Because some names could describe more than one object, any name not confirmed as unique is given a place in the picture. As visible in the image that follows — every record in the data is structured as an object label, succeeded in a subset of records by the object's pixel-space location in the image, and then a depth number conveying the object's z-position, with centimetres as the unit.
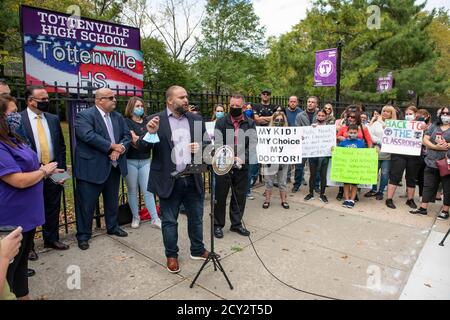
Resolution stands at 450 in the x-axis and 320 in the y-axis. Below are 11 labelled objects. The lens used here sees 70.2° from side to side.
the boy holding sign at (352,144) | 635
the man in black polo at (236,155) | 472
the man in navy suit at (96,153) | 411
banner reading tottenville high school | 469
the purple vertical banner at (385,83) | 1699
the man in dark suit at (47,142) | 384
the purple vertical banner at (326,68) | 1055
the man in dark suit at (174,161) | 349
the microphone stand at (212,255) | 332
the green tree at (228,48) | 2931
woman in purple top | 240
